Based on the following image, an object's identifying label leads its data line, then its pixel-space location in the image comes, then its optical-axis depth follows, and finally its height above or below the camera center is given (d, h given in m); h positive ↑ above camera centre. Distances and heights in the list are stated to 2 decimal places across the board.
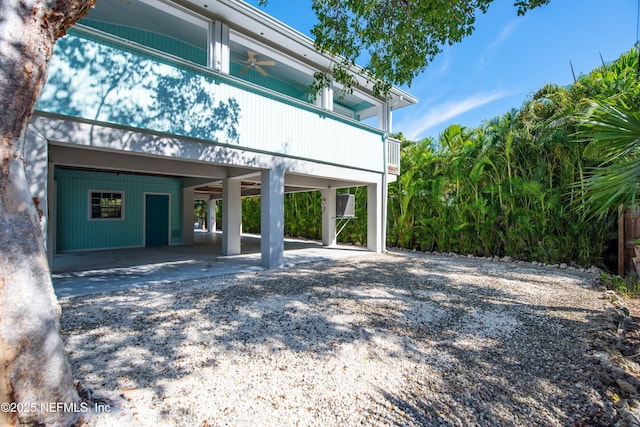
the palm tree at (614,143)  3.04 +0.82
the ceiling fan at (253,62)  8.59 +4.55
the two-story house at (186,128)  5.09 +1.93
